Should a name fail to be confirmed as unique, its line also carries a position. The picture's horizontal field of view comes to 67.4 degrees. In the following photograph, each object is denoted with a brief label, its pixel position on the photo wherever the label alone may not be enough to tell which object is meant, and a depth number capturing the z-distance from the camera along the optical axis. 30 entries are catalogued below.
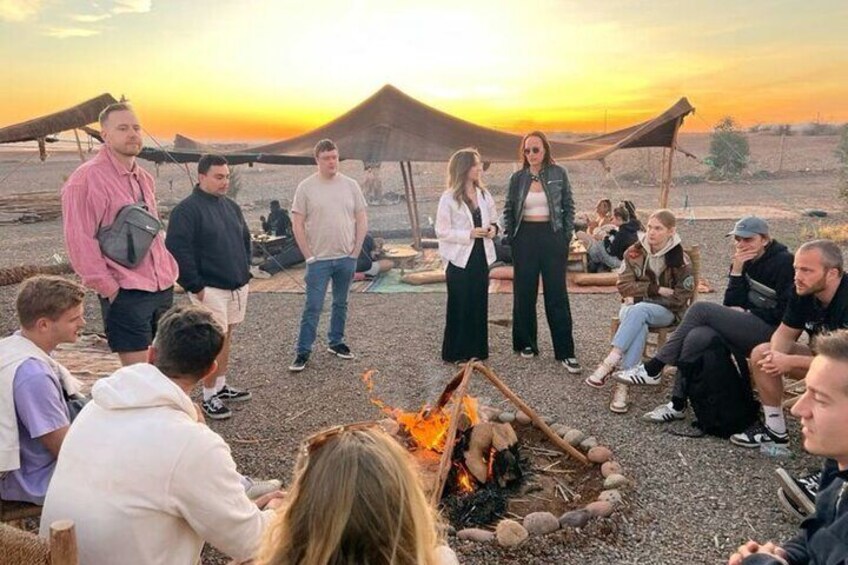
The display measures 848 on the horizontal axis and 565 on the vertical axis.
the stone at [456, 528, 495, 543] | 2.97
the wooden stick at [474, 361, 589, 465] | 3.68
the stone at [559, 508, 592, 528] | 3.09
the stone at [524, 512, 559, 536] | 3.04
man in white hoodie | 1.71
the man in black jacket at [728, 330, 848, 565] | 1.94
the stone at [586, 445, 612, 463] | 3.75
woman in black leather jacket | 5.40
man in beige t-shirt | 5.38
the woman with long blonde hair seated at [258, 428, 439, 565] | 1.18
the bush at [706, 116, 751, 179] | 26.44
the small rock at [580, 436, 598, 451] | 3.91
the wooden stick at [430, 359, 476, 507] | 3.14
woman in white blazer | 5.35
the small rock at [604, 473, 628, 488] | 3.46
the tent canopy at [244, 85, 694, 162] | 10.33
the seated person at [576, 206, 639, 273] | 8.08
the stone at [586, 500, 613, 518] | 3.16
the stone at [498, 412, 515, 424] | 4.30
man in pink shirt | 3.55
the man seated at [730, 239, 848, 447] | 3.54
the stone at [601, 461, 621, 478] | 3.59
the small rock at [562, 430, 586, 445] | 3.98
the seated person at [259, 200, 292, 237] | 11.04
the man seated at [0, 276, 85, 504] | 2.39
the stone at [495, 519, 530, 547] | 2.93
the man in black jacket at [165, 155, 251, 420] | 4.35
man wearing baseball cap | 4.06
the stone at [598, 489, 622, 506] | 3.25
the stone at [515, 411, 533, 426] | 4.31
